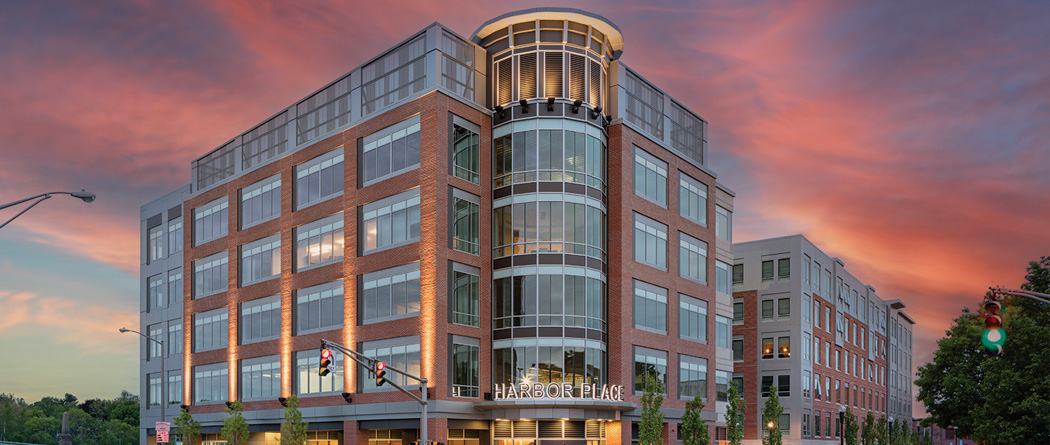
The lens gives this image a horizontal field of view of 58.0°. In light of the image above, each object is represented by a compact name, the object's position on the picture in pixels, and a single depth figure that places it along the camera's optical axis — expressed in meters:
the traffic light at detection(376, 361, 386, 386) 36.50
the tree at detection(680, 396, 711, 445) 51.77
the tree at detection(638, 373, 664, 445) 49.50
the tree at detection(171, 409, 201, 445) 62.88
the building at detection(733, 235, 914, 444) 85.56
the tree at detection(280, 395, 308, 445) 53.47
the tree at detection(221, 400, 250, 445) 58.34
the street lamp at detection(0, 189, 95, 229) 30.77
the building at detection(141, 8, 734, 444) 50.53
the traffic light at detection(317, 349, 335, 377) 34.91
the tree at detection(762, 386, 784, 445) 63.34
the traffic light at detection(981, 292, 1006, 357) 19.23
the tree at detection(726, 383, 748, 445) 55.47
